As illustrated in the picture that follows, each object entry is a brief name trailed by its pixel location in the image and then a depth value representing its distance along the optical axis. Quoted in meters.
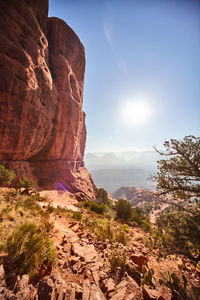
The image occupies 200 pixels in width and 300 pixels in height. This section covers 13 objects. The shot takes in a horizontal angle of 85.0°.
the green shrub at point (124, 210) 13.21
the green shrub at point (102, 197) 23.41
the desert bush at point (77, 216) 7.24
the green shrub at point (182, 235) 3.94
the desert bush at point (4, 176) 11.23
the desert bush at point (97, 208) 12.68
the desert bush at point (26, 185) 11.62
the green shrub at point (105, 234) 4.68
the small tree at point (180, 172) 5.66
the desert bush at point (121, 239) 4.53
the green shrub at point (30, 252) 2.35
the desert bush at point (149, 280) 2.72
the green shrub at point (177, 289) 2.47
